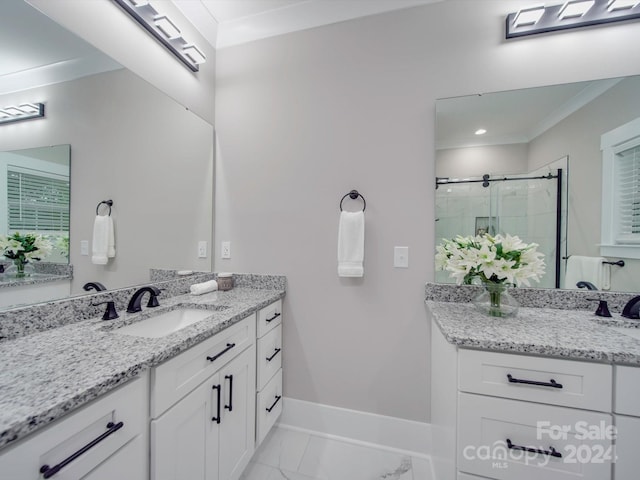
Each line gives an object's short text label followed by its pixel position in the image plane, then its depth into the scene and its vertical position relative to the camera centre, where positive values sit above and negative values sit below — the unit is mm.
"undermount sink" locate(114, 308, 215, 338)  1109 -426
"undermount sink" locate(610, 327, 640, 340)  1036 -389
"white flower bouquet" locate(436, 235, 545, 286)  1139 -102
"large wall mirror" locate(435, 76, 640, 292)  1305 +413
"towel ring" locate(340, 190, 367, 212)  1553 +260
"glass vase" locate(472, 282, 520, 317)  1187 -300
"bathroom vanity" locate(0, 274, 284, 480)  531 -456
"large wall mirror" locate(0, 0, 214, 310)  931 +436
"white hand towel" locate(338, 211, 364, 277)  1503 -46
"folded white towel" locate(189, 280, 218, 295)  1540 -328
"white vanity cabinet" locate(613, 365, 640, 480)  829 -600
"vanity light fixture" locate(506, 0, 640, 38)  1224 +1128
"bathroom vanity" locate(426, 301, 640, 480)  842 -579
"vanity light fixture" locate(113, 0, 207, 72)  1276 +1139
